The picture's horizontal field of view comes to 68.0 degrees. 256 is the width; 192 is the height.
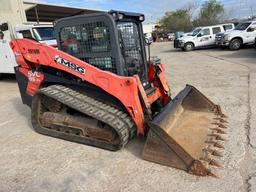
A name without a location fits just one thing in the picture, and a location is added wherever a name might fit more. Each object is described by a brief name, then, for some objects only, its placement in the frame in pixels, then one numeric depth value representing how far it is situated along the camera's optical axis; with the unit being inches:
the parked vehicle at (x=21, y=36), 269.8
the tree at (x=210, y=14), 1315.4
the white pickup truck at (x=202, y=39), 582.5
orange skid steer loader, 102.9
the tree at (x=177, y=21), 1423.4
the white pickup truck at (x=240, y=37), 503.5
